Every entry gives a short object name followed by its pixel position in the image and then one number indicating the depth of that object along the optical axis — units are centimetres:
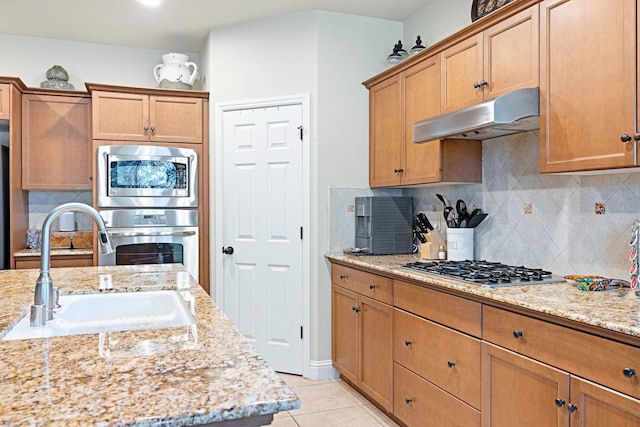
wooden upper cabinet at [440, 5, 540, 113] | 220
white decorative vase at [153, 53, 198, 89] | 408
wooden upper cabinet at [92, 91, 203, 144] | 382
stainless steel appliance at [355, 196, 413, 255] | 342
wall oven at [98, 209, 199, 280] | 376
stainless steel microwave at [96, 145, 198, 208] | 375
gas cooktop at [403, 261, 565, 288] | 213
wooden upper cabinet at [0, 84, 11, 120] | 364
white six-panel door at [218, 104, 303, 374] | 366
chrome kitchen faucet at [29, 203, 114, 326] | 145
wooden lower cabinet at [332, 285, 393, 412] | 281
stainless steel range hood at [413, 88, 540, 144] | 213
